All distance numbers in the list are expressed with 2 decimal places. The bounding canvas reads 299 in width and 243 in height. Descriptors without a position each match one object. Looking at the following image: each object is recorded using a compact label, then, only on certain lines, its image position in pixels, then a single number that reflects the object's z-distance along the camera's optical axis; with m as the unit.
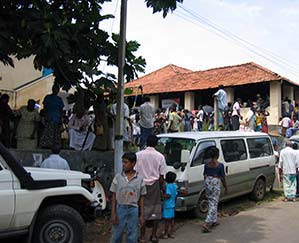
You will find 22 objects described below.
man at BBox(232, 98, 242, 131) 15.15
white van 8.13
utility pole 7.58
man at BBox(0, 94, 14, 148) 9.23
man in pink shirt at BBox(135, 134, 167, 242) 6.42
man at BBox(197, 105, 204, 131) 18.78
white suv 5.04
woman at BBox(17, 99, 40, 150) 9.08
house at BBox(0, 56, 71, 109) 20.86
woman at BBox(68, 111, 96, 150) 9.34
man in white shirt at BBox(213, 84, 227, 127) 14.47
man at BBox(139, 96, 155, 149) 10.96
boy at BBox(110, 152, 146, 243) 5.20
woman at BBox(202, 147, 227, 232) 7.47
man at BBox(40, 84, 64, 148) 8.93
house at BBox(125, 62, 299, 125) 22.52
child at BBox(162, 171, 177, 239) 7.09
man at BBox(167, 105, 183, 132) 14.14
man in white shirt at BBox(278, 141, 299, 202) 10.50
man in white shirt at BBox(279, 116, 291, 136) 18.11
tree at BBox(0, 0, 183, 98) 6.13
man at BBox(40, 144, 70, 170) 7.02
